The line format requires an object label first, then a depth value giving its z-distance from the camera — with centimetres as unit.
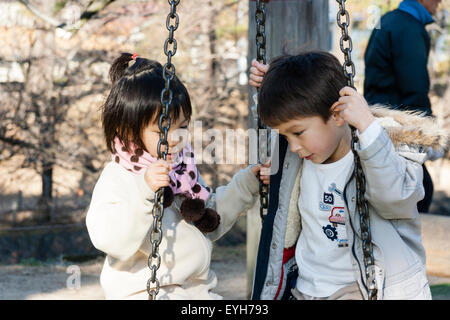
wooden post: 360
